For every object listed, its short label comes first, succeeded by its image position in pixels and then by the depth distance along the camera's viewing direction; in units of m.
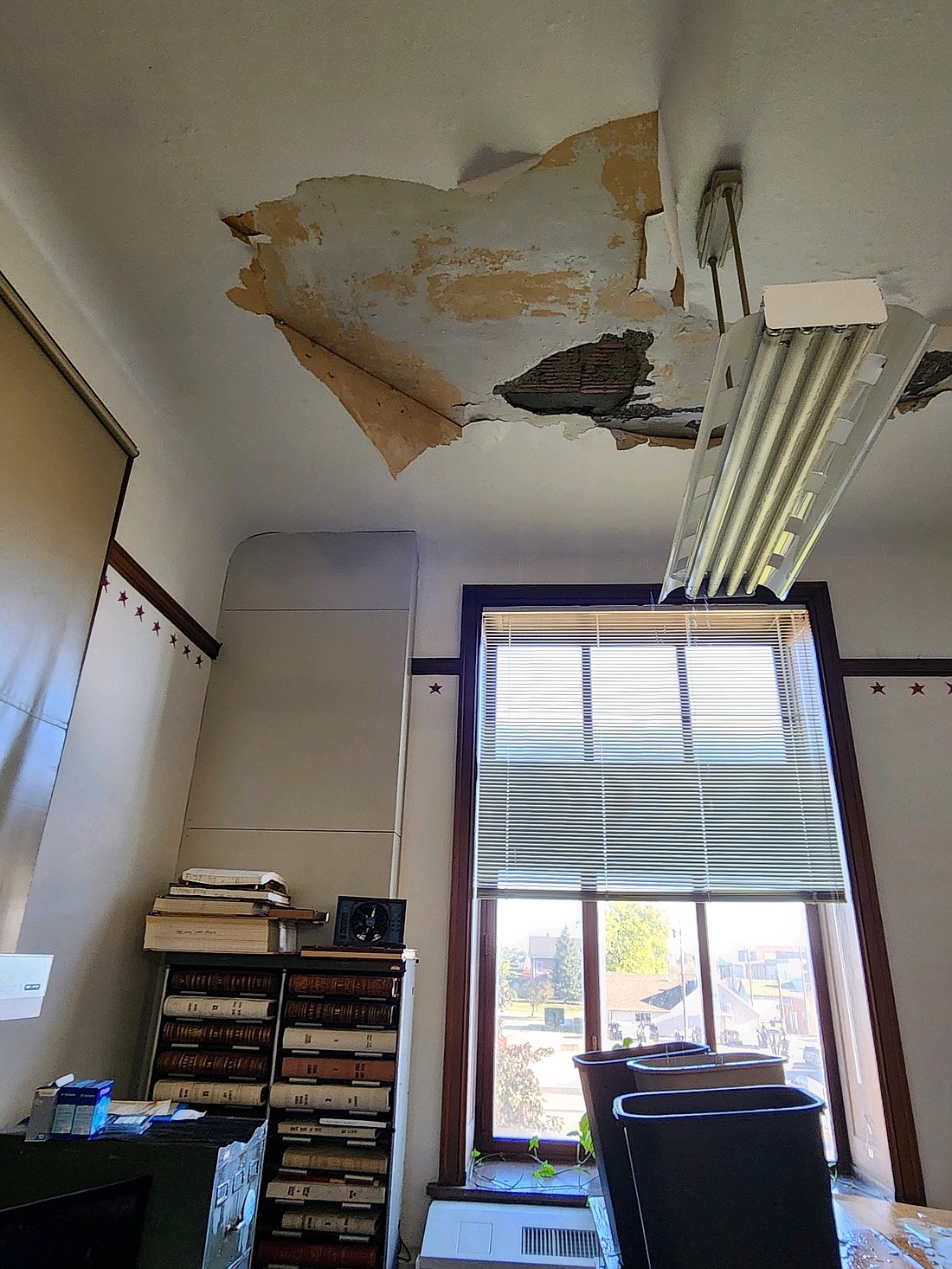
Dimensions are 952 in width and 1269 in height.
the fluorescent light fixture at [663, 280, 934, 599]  1.76
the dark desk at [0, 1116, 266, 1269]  2.00
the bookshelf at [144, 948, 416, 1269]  2.78
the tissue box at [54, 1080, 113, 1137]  2.17
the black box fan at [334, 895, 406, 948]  3.25
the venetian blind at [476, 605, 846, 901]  3.74
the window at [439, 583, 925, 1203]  3.50
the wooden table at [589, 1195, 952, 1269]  1.95
